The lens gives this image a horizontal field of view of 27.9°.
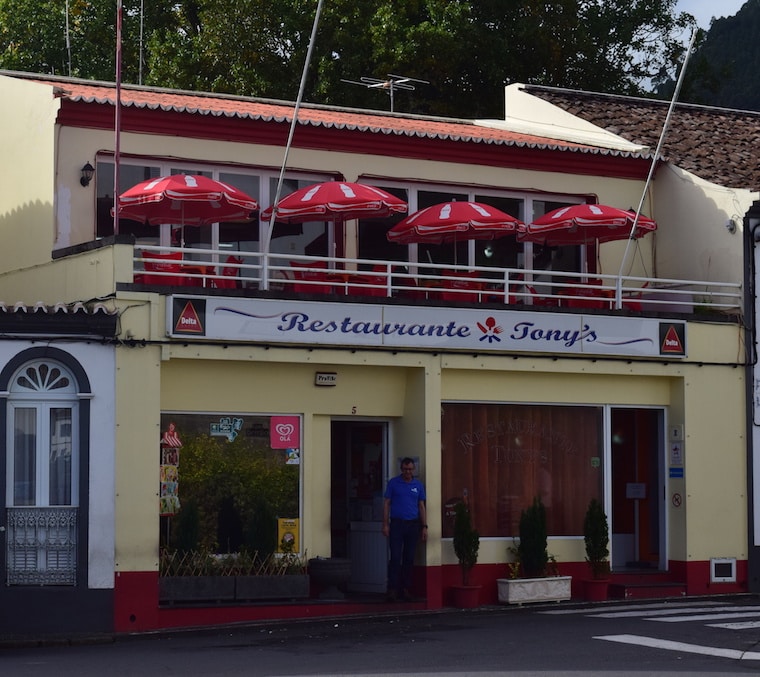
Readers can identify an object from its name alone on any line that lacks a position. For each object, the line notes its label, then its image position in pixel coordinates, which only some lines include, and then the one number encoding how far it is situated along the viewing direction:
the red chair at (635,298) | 23.84
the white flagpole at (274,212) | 19.56
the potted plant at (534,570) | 20.75
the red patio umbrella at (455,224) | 21.56
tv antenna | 28.90
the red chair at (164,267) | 19.75
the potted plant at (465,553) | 20.48
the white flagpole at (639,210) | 21.92
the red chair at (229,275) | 21.56
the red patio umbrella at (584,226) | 22.22
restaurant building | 18.48
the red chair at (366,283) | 21.59
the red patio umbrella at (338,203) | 20.45
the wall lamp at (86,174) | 20.83
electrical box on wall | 22.23
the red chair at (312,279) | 20.72
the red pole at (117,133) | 18.70
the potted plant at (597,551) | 21.30
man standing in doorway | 20.06
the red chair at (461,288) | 21.91
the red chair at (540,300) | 22.85
